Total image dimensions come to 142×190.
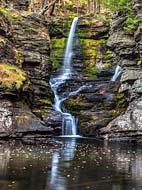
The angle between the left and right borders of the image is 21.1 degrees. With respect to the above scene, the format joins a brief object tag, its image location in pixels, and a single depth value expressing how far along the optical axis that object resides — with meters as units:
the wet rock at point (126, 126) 26.30
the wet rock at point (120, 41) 34.28
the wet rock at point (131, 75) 30.19
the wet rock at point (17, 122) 24.47
